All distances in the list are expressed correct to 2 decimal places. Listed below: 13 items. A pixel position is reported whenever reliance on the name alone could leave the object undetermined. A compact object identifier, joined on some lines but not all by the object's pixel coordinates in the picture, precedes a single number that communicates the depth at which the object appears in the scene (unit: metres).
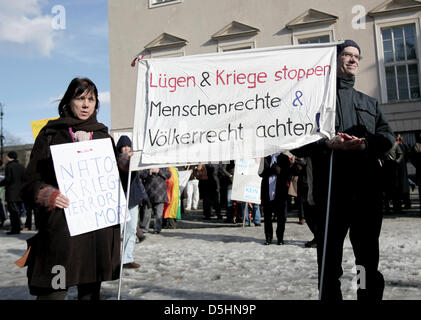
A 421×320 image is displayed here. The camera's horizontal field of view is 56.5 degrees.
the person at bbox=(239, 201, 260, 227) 9.77
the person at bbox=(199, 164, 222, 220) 11.45
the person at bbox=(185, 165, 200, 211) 14.93
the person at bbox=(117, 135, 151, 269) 5.07
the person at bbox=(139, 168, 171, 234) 8.77
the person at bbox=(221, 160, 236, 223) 10.56
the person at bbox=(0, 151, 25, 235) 10.05
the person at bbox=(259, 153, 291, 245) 6.89
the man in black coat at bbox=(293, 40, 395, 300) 2.68
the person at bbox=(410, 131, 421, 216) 9.14
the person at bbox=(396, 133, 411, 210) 9.41
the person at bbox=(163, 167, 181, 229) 9.89
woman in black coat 2.33
